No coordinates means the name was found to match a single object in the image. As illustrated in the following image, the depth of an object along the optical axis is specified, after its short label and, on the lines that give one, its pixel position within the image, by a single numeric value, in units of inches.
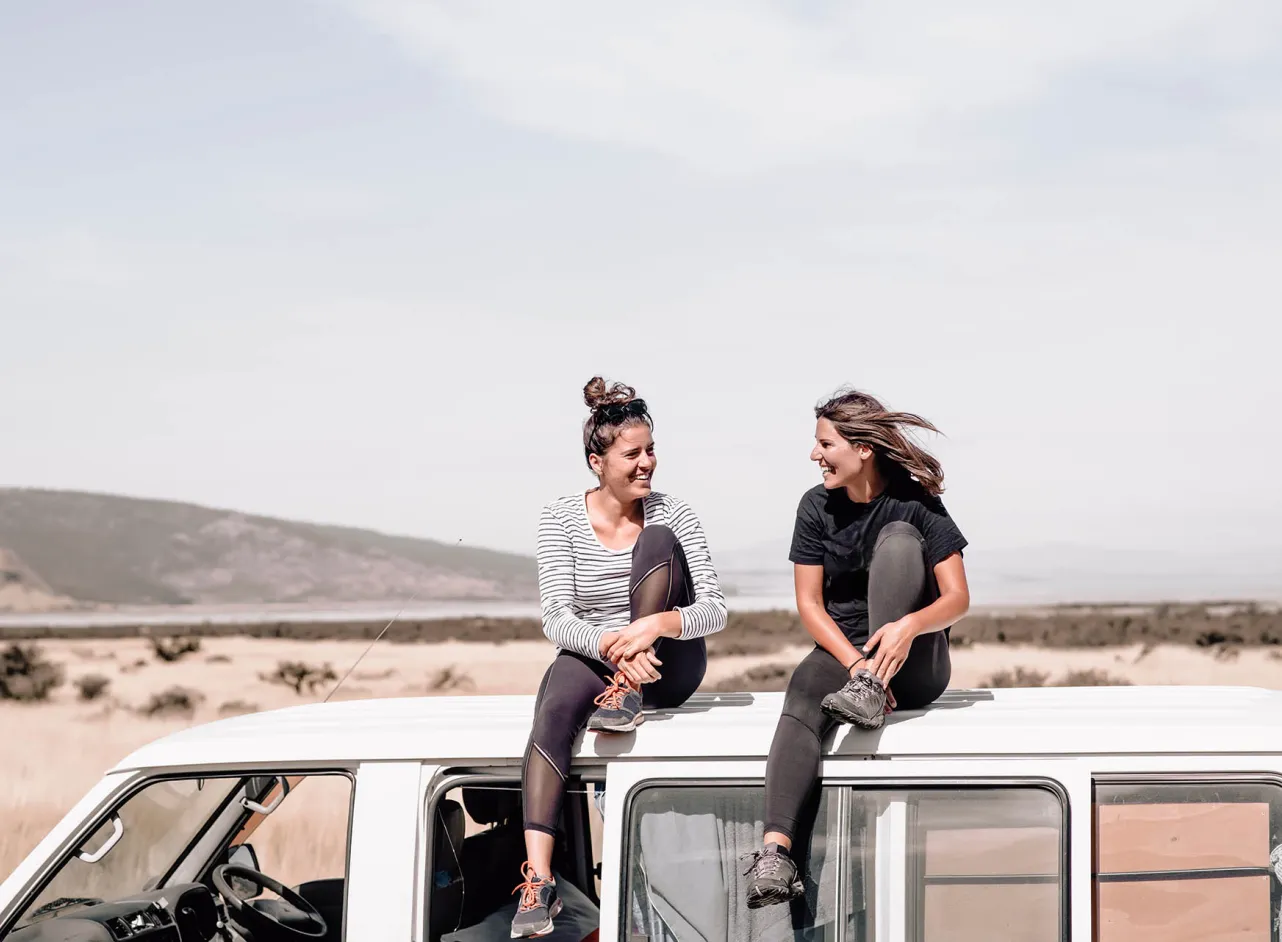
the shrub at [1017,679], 1047.0
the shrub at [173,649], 1531.7
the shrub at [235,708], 985.5
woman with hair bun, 148.3
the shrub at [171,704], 953.5
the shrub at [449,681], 1226.9
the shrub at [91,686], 1036.5
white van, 134.7
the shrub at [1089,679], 1107.9
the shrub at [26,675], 1040.2
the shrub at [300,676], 1210.0
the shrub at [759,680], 1105.4
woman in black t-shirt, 139.0
